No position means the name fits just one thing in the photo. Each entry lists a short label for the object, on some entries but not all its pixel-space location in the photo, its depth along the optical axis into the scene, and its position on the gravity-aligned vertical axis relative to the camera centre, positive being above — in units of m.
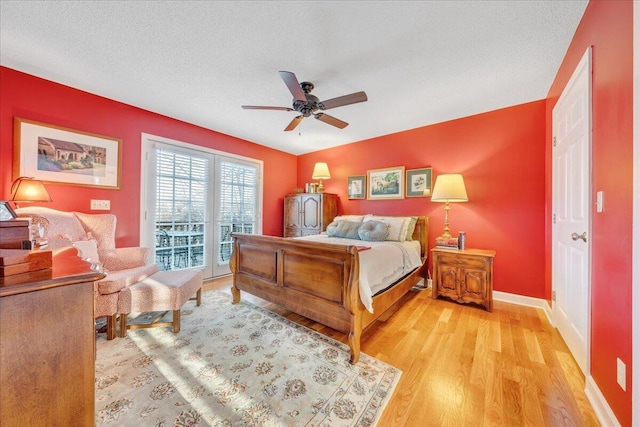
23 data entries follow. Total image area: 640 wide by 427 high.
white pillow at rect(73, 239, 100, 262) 2.28 -0.35
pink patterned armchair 2.07 -0.37
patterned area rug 1.34 -1.13
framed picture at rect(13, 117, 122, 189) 2.42 +0.65
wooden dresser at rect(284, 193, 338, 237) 4.50 +0.05
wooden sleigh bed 1.89 -0.65
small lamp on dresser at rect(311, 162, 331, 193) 4.36 +0.80
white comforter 1.99 -0.50
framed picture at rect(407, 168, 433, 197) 3.67 +0.52
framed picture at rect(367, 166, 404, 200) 3.97 +0.56
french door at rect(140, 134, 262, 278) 3.38 +0.18
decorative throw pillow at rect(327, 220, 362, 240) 3.58 -0.23
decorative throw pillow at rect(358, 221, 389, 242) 3.28 -0.22
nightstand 2.75 -0.73
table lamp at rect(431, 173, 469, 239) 3.01 +0.34
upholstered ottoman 2.11 -0.78
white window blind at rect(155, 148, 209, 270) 3.48 +0.07
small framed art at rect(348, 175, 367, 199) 4.42 +0.53
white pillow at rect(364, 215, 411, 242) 3.34 -0.17
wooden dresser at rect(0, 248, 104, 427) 0.66 -0.42
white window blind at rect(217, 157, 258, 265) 4.18 +0.26
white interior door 1.64 +0.04
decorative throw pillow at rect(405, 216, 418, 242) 3.43 -0.19
